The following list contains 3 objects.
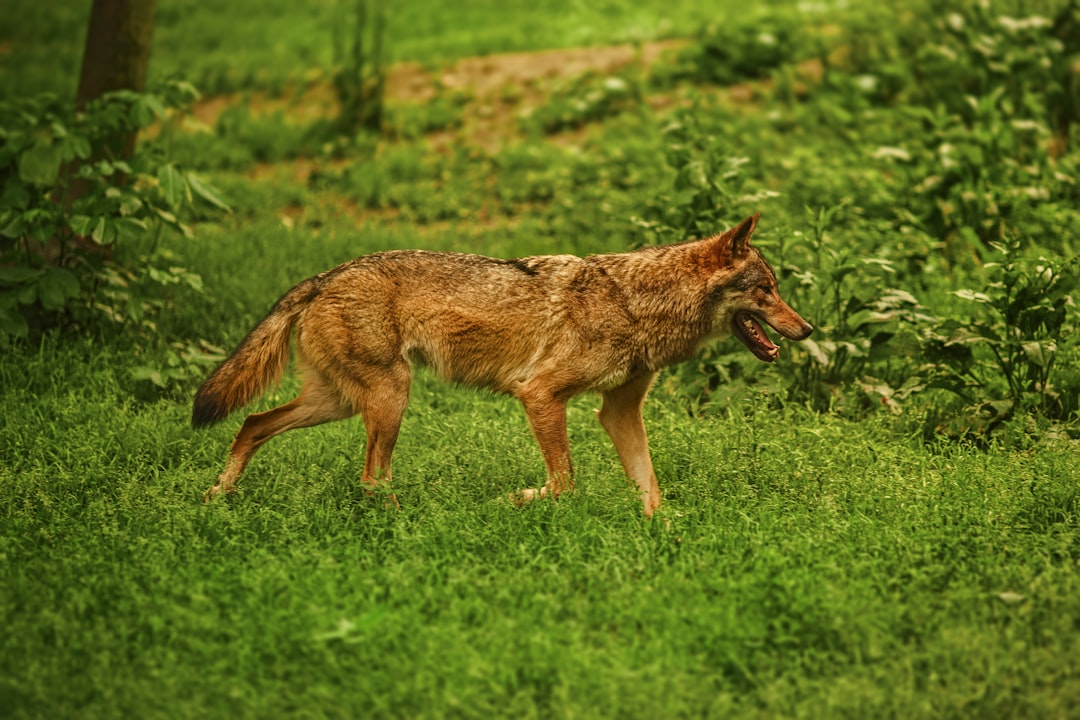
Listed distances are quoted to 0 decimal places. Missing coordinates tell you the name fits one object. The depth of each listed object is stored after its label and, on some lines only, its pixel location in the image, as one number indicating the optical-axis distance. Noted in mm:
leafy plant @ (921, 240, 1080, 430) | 14578
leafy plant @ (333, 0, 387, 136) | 27922
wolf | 12977
